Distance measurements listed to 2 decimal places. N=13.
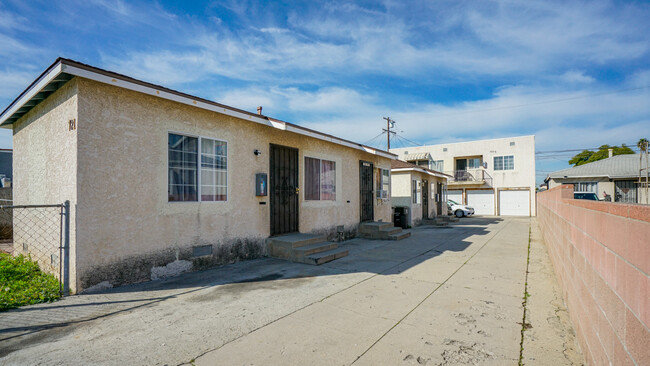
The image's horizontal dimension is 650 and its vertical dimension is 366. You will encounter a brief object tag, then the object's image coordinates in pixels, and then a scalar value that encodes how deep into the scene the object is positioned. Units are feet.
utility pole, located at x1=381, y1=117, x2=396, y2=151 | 92.12
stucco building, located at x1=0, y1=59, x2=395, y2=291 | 16.19
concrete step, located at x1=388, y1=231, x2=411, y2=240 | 35.94
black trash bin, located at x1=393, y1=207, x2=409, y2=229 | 49.26
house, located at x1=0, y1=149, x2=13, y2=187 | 54.65
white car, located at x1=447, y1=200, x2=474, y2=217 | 78.23
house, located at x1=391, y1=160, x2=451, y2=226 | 52.39
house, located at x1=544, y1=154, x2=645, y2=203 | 70.79
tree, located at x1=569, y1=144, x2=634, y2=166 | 130.93
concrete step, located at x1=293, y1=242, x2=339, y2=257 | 23.88
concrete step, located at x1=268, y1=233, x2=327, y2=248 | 24.71
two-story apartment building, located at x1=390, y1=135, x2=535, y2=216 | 84.84
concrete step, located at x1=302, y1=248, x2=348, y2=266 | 23.06
